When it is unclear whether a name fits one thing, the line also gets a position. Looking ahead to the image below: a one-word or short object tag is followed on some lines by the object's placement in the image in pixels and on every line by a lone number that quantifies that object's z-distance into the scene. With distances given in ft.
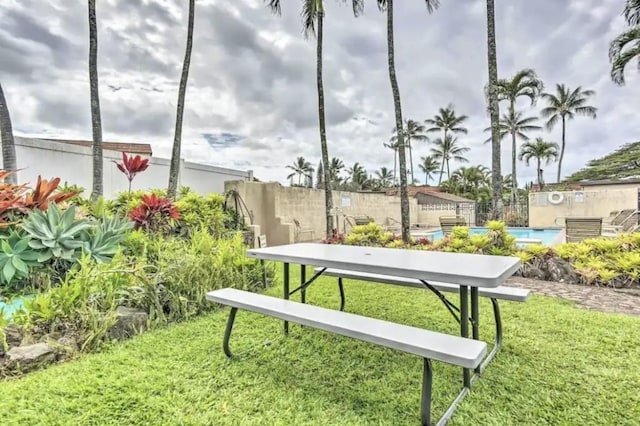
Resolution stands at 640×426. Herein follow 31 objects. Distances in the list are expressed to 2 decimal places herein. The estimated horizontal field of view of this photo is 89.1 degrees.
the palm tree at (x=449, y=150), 109.29
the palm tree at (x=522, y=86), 62.69
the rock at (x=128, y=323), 9.48
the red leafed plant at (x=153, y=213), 16.25
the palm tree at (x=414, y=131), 109.40
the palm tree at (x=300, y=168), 132.77
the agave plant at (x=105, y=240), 12.58
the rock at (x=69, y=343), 8.23
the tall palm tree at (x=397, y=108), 27.32
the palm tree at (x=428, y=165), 129.90
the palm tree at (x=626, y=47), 33.55
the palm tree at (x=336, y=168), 124.47
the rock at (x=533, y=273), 18.13
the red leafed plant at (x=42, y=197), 12.78
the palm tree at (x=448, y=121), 100.58
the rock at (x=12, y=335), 8.20
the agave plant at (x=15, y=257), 10.52
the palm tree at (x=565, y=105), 79.97
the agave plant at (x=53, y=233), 11.50
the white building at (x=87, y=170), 20.75
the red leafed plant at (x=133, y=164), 15.34
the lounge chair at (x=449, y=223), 32.37
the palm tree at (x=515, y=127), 74.02
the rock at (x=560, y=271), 17.16
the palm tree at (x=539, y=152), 95.35
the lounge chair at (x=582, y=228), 27.12
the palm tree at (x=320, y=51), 31.32
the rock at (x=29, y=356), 7.51
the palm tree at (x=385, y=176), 150.00
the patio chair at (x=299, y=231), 37.93
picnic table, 5.35
